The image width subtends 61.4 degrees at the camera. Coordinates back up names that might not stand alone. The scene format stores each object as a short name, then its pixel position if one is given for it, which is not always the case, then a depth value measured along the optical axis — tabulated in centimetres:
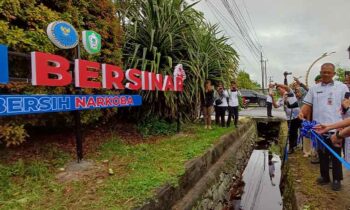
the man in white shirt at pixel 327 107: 423
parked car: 2820
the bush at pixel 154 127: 734
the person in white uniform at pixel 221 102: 936
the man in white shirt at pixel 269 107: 1514
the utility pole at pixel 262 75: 5312
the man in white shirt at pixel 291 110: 693
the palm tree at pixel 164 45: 714
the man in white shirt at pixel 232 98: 954
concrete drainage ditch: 405
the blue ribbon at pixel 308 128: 432
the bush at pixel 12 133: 382
